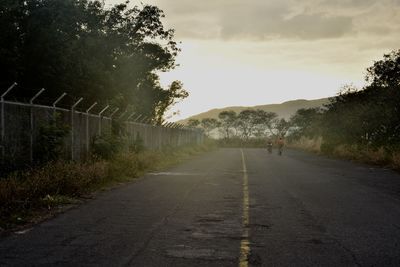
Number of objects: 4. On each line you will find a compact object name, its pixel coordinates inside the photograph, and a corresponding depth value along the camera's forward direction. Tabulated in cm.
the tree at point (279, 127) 12202
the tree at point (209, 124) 13775
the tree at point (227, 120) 13325
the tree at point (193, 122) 12981
